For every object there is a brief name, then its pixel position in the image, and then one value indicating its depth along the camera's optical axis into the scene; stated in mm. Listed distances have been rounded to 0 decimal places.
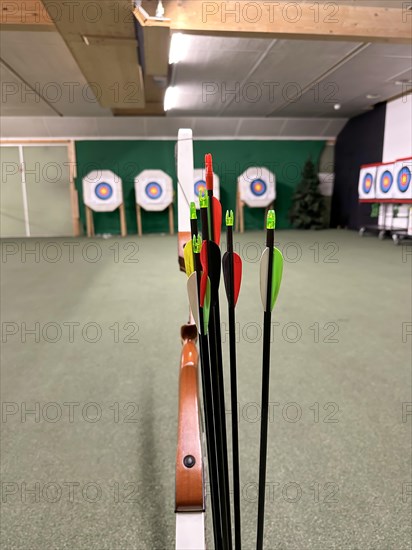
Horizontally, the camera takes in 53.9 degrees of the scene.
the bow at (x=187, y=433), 521
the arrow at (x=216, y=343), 409
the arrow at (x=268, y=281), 374
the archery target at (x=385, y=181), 5512
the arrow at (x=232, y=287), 398
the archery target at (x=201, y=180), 6932
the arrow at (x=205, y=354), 406
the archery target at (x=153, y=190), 6902
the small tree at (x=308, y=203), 6984
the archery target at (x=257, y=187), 7090
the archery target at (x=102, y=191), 6805
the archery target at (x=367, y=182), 5924
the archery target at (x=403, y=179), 5139
